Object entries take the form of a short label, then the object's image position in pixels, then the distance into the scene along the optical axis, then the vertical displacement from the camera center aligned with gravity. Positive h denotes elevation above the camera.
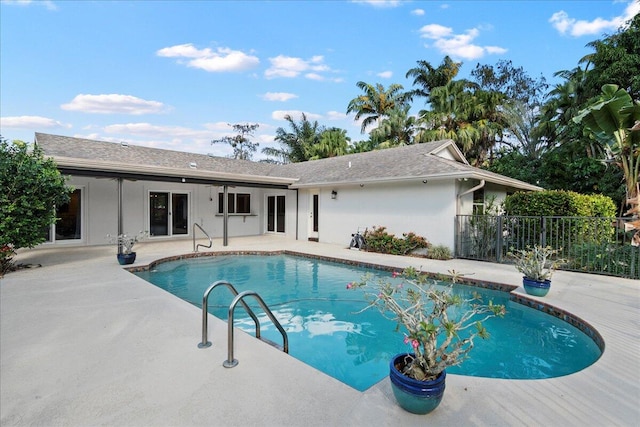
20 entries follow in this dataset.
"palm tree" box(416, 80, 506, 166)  23.03 +6.97
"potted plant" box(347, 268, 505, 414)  2.54 -1.21
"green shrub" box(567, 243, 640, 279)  7.88 -1.24
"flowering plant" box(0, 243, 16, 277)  7.74 -1.20
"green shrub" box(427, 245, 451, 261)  10.77 -1.41
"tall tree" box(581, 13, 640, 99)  14.05 +6.92
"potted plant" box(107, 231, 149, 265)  9.15 -1.23
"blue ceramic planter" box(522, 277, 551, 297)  6.27 -1.48
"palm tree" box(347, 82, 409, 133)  28.14 +9.67
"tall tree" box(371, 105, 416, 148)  26.03 +6.60
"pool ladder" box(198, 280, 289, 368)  3.45 -1.43
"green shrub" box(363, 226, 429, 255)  11.64 -1.15
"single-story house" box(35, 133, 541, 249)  11.25 +0.72
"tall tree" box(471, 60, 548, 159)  23.34 +9.70
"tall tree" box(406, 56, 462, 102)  27.02 +11.62
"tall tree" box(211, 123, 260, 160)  40.12 +8.73
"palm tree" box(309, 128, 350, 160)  27.81 +5.66
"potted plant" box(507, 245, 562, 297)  6.28 -1.24
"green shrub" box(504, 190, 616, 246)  9.29 -0.08
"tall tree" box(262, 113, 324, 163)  30.03 +7.00
